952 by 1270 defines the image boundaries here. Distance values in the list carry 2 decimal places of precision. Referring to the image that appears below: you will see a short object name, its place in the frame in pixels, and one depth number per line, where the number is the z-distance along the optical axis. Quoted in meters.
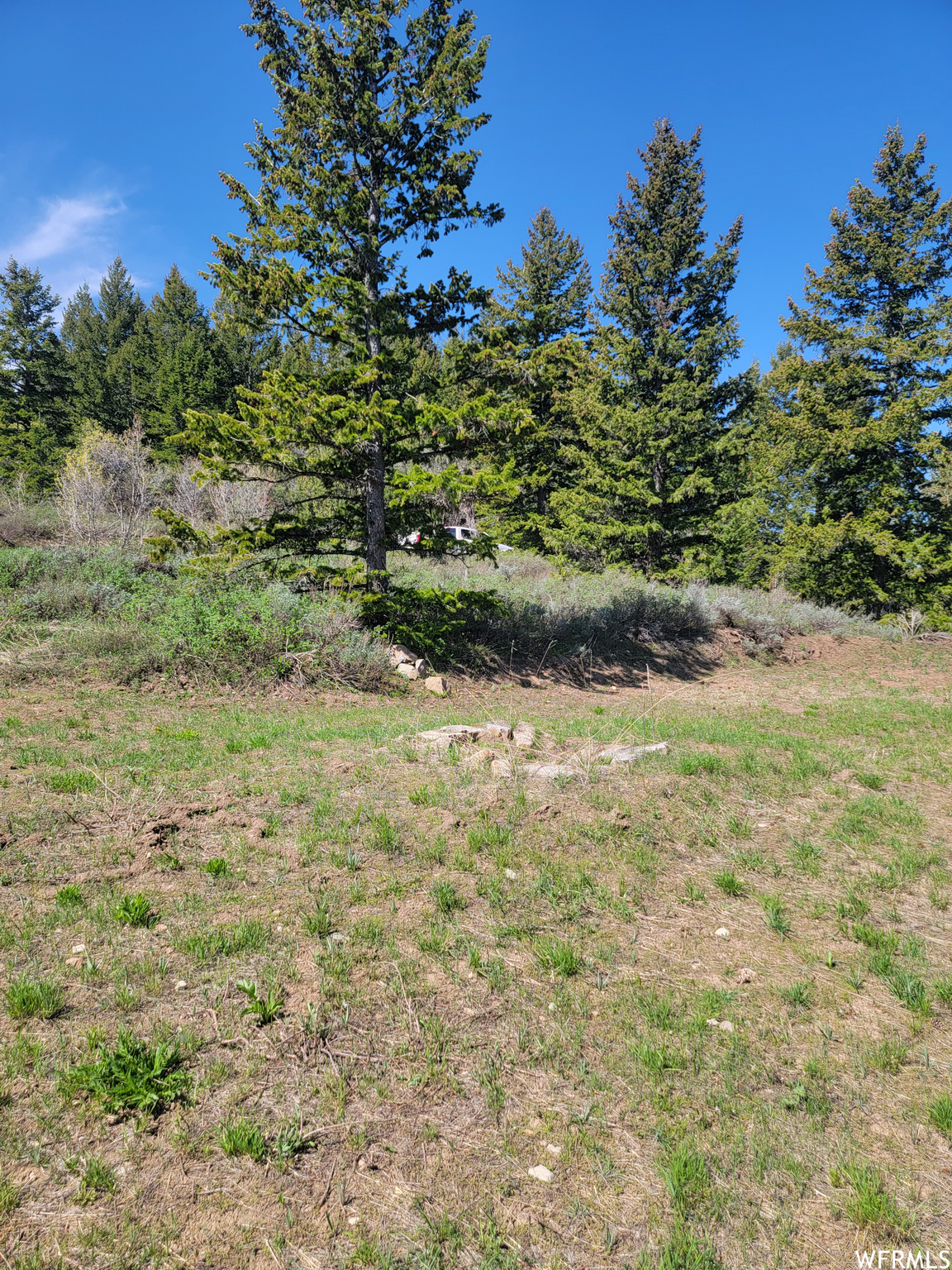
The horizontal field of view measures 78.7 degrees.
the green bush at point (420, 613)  11.25
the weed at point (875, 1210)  2.08
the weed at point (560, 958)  3.37
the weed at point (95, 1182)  2.02
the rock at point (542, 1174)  2.22
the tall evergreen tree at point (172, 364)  40.22
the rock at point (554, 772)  6.14
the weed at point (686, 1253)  1.94
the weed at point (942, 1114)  2.46
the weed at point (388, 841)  4.57
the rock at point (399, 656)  11.36
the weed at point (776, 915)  3.94
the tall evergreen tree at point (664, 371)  19.67
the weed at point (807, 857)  4.71
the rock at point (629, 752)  6.70
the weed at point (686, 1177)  2.16
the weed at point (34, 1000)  2.77
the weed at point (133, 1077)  2.36
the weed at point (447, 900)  3.90
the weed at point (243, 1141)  2.21
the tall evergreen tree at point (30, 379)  40.12
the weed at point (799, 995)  3.24
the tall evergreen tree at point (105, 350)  44.16
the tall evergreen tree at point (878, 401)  18.86
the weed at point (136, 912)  3.53
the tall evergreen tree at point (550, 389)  26.23
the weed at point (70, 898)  3.64
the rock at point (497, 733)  7.54
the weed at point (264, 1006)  2.84
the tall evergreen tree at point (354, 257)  9.95
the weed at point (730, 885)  4.39
